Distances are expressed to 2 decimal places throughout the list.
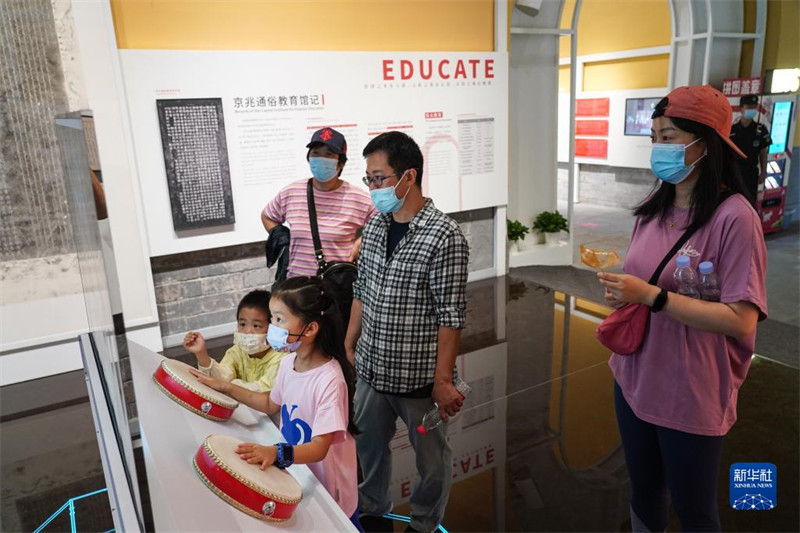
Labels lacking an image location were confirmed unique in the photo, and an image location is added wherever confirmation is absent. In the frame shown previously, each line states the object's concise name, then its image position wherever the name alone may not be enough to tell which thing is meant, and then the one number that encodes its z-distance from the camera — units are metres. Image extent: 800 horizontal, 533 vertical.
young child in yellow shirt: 1.90
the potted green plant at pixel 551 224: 6.50
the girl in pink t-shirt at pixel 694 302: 1.51
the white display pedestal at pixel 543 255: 6.34
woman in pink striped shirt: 2.74
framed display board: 4.03
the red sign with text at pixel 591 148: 9.87
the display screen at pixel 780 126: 7.57
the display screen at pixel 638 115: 8.86
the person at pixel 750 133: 6.54
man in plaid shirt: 1.91
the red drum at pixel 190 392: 1.23
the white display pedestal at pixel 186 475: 0.85
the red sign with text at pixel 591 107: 9.74
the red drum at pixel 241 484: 0.99
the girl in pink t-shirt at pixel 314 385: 1.49
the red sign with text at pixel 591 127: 9.80
